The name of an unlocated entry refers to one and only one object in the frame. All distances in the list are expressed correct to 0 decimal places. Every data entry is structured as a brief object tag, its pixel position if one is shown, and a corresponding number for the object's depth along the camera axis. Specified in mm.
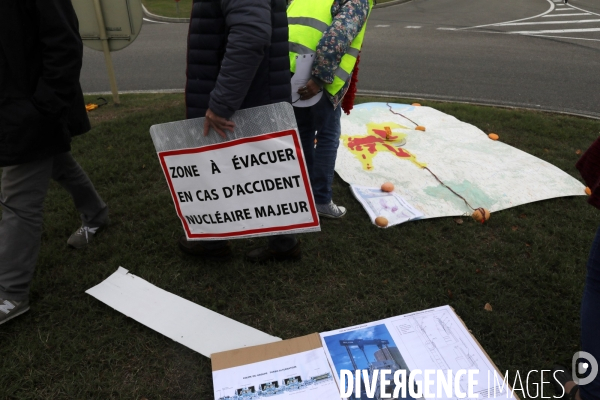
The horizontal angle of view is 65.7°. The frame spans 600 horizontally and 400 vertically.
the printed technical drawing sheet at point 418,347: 1839
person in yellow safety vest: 2205
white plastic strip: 2043
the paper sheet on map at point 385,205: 2896
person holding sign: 1736
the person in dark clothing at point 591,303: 1462
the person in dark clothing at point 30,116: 1850
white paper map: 3160
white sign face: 2031
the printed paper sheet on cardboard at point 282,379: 1751
